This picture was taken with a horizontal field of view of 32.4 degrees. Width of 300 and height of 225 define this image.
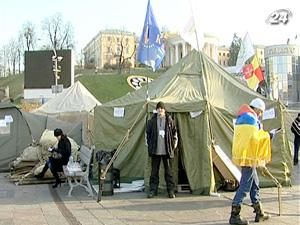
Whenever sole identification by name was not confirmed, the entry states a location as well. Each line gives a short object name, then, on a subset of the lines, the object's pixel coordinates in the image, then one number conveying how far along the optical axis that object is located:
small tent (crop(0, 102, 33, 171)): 17.83
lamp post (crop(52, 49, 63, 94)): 43.66
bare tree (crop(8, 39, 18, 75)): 85.12
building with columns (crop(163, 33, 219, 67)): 66.50
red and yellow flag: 19.20
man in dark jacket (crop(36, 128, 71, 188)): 13.09
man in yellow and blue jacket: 7.95
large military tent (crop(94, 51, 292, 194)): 11.31
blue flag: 13.88
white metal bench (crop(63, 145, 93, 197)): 11.58
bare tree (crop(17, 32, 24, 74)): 84.81
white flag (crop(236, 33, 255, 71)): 21.92
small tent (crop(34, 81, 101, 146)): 24.19
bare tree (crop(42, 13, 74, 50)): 81.69
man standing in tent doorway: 10.80
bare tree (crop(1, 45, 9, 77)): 83.50
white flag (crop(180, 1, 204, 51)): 13.28
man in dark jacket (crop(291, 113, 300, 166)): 18.06
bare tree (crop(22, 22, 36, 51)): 83.19
